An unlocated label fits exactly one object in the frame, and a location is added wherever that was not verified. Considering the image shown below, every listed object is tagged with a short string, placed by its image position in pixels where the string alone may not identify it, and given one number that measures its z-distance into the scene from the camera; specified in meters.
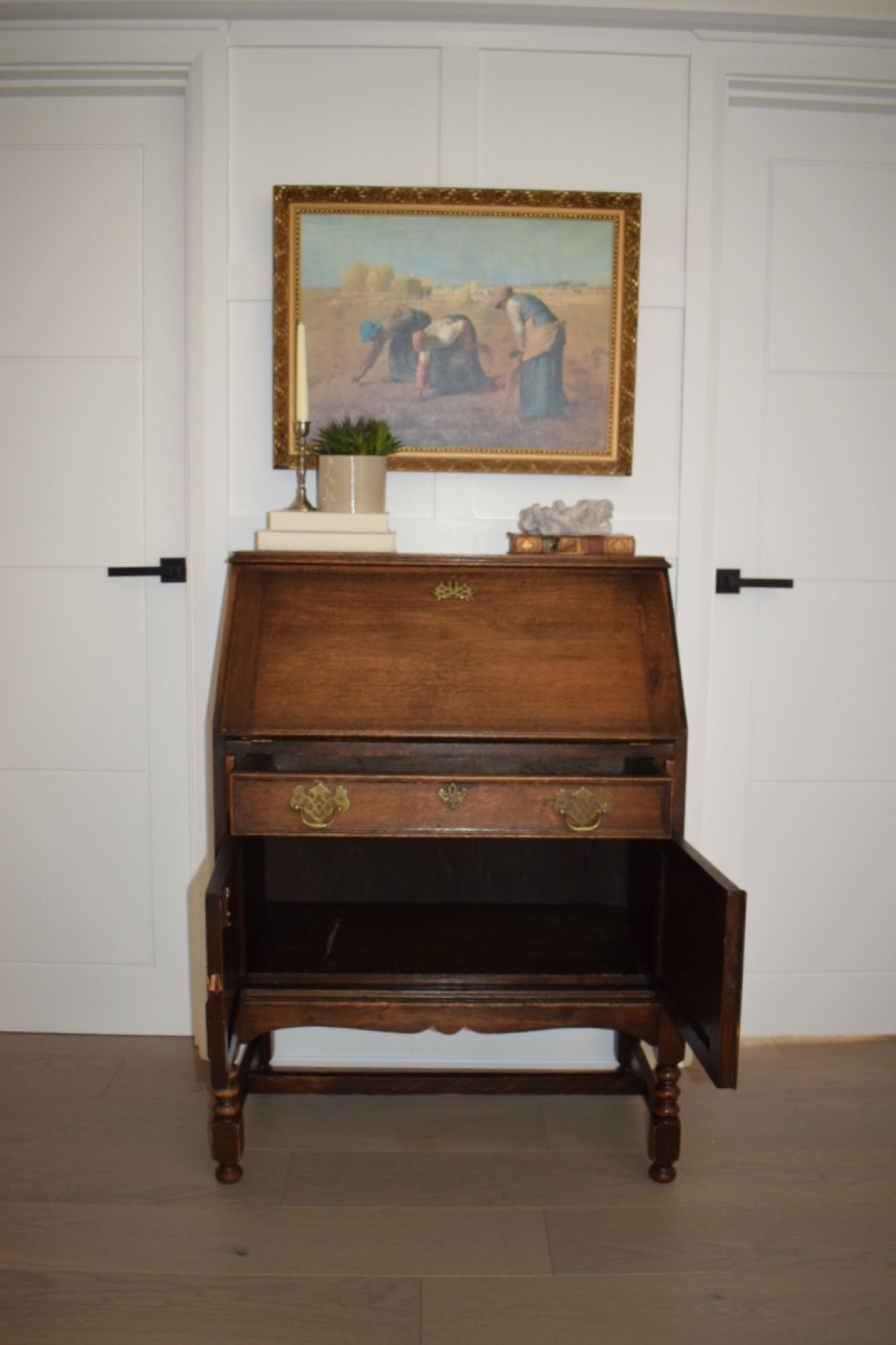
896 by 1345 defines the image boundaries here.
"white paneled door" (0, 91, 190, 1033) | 2.42
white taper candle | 2.04
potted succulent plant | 2.10
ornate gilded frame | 2.28
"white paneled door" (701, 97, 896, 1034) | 2.45
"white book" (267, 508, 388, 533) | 2.04
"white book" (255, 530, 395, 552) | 2.02
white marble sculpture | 2.10
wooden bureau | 1.87
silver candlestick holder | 2.10
